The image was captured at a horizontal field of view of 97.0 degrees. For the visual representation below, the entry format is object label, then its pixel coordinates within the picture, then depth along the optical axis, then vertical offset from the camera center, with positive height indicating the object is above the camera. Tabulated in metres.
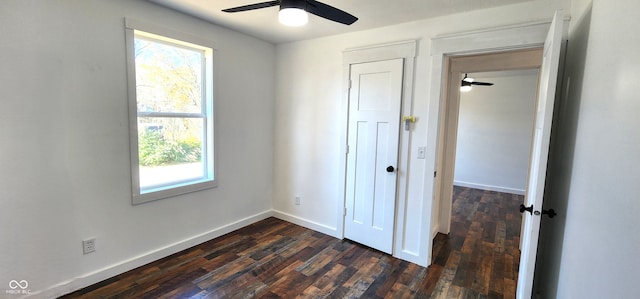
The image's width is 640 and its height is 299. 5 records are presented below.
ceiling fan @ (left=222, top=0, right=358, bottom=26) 1.70 +0.72
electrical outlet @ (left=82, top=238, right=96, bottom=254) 2.28 -1.04
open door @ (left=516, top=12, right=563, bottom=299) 1.60 -0.12
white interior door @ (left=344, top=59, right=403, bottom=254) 2.91 -0.26
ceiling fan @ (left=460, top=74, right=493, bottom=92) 4.51 +0.73
